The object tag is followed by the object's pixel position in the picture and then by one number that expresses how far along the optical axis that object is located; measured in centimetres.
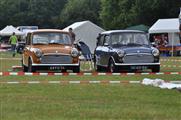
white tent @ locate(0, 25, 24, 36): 7034
